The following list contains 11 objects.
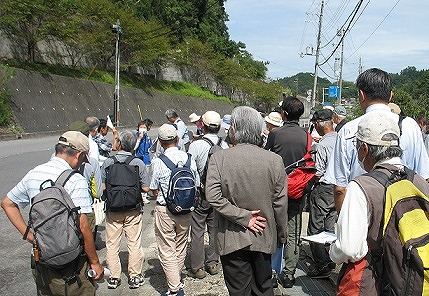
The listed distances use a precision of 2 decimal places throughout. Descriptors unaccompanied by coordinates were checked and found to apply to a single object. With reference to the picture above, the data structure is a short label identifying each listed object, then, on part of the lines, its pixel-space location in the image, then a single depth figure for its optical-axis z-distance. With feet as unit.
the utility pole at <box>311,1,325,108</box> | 107.00
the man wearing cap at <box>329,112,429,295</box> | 6.48
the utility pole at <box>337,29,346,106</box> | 150.35
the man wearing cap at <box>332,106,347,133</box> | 18.49
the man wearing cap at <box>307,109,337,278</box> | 14.76
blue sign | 123.24
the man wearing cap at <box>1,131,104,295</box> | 9.43
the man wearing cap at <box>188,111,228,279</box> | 15.67
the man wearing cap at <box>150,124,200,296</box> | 13.84
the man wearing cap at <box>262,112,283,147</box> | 18.95
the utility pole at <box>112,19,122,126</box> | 84.23
